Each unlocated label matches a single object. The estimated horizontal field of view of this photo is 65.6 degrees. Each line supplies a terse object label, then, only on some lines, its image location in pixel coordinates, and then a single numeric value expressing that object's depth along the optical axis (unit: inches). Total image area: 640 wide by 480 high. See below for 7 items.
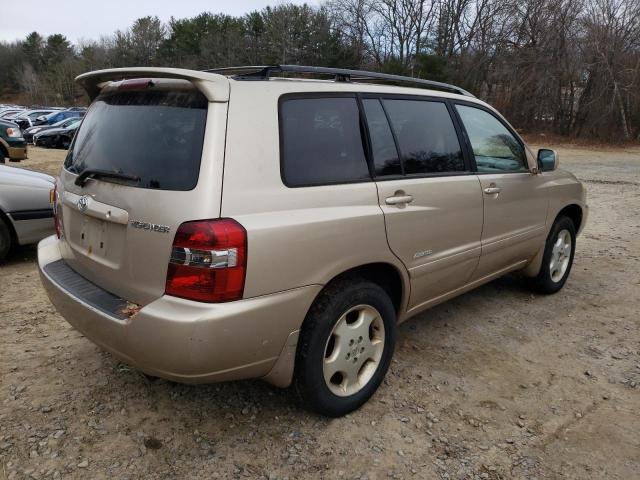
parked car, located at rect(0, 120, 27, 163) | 403.5
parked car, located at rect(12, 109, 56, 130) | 1119.6
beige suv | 81.6
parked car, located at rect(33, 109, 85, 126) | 1058.1
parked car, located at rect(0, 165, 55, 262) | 198.5
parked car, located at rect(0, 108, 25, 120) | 1214.9
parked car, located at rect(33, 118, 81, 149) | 826.8
